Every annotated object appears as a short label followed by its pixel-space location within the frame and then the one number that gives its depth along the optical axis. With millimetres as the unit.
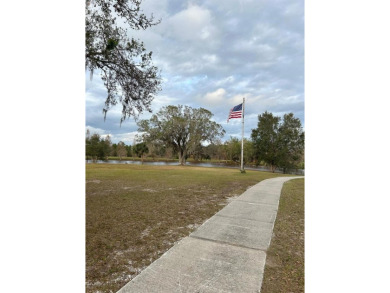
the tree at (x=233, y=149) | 39334
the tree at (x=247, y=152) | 33706
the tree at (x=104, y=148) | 35062
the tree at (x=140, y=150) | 42844
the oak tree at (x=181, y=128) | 31328
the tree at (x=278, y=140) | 23844
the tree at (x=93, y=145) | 30817
